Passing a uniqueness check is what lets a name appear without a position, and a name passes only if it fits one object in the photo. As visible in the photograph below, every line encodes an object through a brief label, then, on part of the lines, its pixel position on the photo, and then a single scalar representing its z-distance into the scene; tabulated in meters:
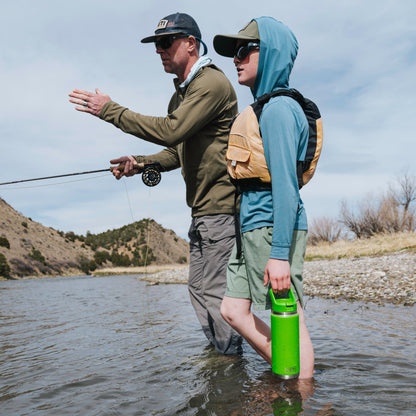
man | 2.89
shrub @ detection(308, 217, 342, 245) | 24.94
